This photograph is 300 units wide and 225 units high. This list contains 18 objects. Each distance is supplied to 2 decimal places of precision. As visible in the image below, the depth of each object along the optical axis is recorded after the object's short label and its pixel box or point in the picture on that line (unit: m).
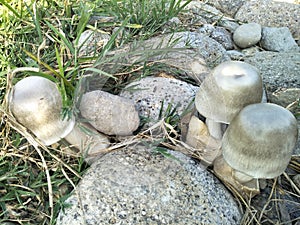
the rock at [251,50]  0.38
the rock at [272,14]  0.44
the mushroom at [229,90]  0.20
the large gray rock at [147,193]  0.21
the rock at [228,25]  0.41
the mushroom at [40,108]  0.21
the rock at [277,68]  0.31
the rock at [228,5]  0.46
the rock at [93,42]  0.30
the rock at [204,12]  0.40
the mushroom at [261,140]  0.19
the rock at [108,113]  0.23
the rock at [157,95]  0.25
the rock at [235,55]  0.36
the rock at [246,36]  0.39
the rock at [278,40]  0.40
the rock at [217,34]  0.38
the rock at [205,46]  0.32
